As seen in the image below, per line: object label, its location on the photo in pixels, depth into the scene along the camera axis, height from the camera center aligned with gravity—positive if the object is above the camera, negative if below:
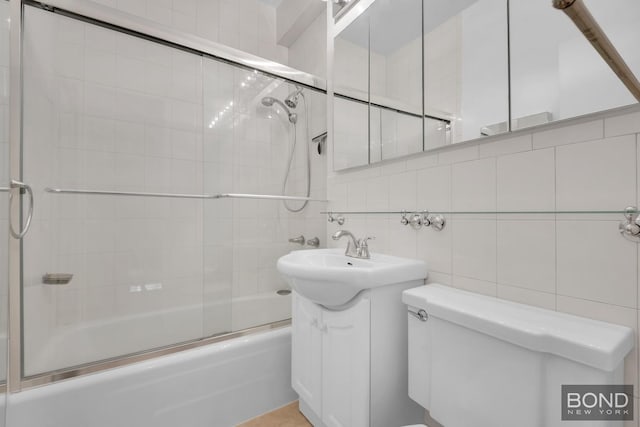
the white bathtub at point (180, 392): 1.04 -0.74
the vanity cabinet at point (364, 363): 0.94 -0.53
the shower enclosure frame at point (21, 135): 1.07 +0.32
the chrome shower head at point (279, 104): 1.69 +0.67
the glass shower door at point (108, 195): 1.21 +0.10
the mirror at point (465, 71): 0.71 +0.48
